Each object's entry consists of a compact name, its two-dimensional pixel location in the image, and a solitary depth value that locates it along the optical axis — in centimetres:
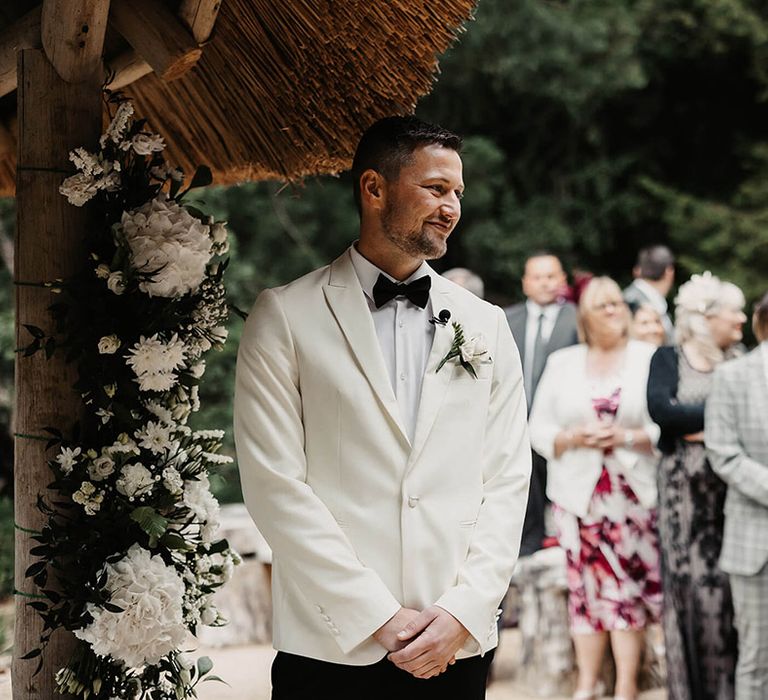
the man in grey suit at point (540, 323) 623
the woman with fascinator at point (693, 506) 502
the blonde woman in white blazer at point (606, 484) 534
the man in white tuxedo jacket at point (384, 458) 251
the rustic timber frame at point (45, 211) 269
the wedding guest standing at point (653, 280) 709
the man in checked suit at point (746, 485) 465
